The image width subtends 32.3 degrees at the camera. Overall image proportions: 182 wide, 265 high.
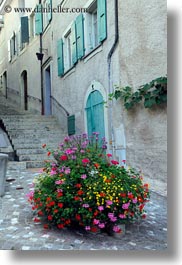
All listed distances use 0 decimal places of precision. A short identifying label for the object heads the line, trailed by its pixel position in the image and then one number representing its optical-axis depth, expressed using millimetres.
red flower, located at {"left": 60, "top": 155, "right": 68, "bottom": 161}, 2455
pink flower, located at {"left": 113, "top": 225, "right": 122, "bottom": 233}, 2297
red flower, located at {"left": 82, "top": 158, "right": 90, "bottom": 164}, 2385
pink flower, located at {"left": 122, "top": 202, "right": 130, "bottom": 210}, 2270
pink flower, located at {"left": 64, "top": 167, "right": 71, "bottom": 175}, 2361
